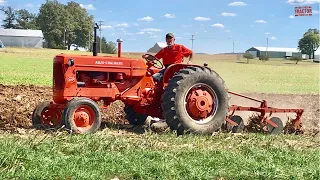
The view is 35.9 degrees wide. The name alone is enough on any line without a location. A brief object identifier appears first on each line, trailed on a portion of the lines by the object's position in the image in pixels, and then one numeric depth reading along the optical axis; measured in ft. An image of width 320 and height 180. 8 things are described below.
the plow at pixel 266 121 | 31.58
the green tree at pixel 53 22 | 299.38
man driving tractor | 31.30
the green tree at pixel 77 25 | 293.43
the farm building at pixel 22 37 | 330.54
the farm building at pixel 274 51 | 359.05
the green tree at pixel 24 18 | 382.34
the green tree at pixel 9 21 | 384.56
